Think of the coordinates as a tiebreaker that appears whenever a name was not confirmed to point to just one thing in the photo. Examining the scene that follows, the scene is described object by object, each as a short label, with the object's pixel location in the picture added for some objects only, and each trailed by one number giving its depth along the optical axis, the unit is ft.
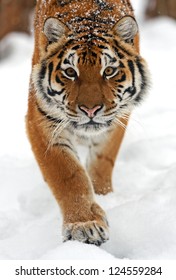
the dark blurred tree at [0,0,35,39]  62.03
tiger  26.32
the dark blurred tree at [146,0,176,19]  71.87
